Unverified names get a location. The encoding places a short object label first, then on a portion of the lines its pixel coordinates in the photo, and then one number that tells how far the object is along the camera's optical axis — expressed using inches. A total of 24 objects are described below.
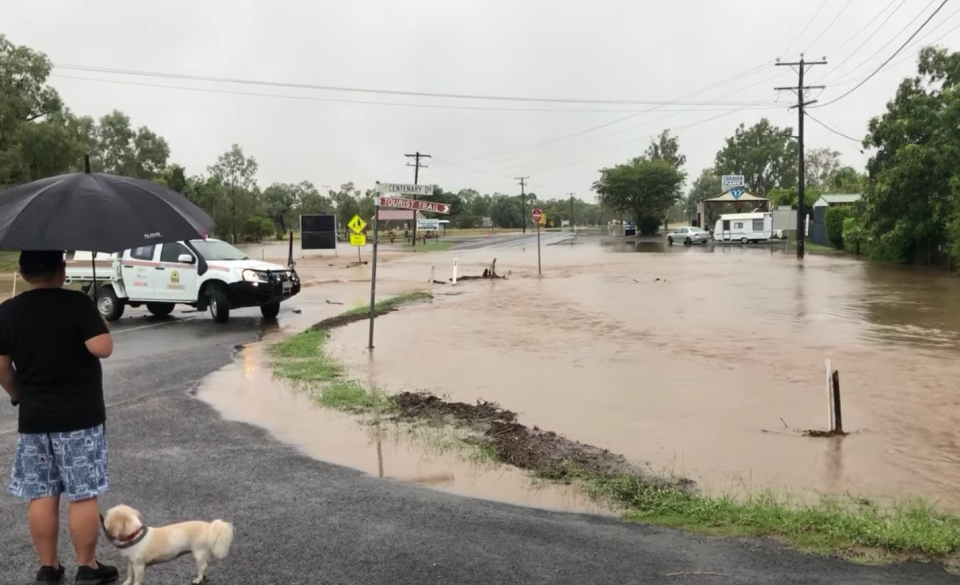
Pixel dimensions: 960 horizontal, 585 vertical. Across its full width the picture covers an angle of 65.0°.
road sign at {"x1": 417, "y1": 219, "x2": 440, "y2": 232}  3334.2
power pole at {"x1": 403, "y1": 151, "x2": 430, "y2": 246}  2721.5
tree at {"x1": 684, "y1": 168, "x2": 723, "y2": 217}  5386.8
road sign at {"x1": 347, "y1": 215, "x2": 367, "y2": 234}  1348.5
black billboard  2005.4
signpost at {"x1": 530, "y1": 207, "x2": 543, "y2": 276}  1179.1
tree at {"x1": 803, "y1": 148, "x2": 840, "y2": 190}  4827.8
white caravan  2372.0
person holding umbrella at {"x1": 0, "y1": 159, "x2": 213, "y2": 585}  139.9
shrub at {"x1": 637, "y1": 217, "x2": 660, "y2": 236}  3440.0
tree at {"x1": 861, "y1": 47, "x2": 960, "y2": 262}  1214.3
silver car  2373.3
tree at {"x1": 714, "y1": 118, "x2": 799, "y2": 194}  4719.5
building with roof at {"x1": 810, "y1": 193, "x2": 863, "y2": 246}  2093.4
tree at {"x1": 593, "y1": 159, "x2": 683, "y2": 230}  3334.2
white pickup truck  605.3
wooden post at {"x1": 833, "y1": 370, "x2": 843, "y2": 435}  291.7
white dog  143.5
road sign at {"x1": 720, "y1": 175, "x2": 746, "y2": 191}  3374.3
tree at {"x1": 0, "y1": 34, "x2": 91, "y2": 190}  1673.2
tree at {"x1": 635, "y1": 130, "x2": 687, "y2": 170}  4909.0
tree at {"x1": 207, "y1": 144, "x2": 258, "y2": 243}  3129.9
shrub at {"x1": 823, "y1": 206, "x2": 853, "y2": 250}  1849.3
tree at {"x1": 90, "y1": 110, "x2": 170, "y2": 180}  2997.0
